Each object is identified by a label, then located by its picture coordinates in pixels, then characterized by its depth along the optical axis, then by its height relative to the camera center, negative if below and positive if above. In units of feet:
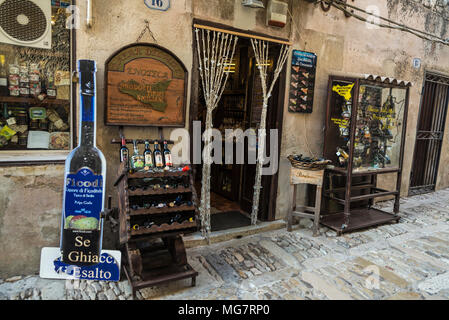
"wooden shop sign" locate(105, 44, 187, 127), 11.31 +0.94
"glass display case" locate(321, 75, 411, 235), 15.83 -0.79
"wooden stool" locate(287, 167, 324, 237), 14.83 -3.15
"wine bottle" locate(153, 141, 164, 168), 10.93 -1.57
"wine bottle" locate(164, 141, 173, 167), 11.08 -1.57
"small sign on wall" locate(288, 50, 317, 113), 15.67 +2.03
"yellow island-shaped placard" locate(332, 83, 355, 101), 15.84 +1.73
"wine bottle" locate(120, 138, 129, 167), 10.60 -1.39
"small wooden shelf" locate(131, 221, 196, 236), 9.56 -3.54
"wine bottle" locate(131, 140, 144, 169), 10.46 -1.61
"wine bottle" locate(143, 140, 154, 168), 10.78 -1.50
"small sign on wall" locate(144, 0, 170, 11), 11.61 +4.02
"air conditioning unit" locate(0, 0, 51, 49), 10.04 +2.68
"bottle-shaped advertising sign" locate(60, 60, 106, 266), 10.43 -2.71
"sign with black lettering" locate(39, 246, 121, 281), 10.61 -5.32
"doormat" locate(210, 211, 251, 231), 15.48 -5.24
